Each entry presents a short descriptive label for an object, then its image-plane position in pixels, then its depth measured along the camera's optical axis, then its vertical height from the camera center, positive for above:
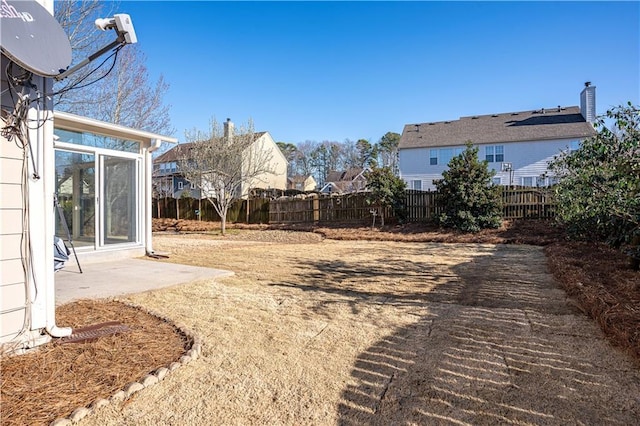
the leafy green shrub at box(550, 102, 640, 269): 3.47 +0.33
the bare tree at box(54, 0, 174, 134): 9.69 +4.73
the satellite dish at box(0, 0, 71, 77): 2.26 +1.21
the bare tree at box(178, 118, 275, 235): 15.59 +2.33
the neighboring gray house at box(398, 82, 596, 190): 20.81 +4.24
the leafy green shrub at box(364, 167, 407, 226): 13.83 +0.72
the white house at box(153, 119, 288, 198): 24.32 +2.75
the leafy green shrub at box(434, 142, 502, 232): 11.84 +0.42
